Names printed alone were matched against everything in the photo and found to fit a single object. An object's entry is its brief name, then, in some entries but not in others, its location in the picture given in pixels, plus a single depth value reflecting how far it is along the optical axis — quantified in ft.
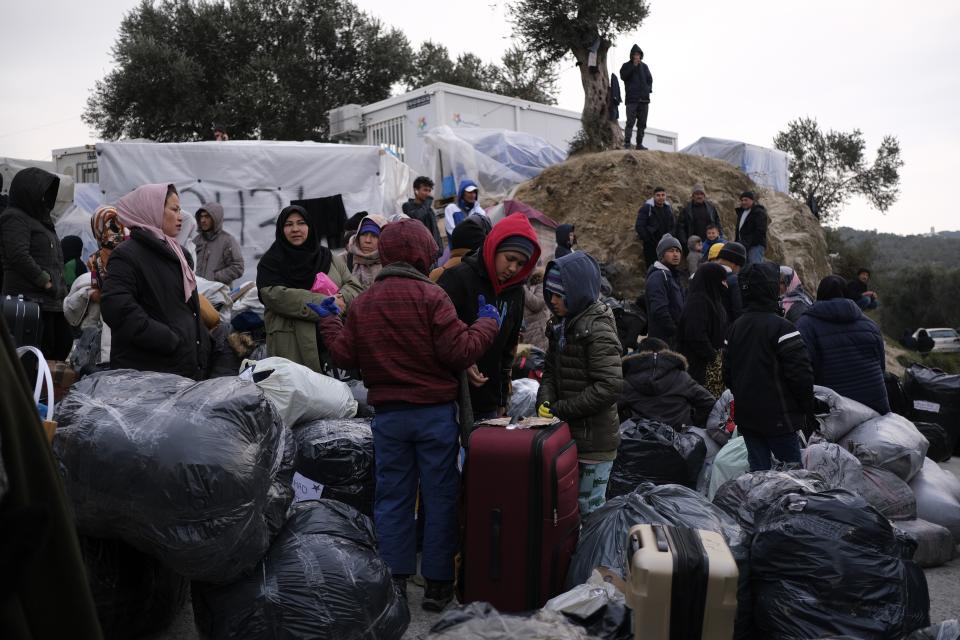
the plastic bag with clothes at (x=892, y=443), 17.88
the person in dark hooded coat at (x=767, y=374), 15.76
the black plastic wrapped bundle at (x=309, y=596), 9.89
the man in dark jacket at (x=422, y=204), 31.63
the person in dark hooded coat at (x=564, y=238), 32.14
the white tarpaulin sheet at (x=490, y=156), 47.42
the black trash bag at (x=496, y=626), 8.48
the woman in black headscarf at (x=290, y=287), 18.07
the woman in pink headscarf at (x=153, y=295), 13.06
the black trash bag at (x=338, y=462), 14.84
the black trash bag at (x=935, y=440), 24.94
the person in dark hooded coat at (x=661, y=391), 20.42
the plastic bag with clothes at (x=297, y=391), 14.67
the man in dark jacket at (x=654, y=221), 40.14
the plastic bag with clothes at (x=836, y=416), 18.93
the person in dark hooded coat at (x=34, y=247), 19.33
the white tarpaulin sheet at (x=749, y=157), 73.56
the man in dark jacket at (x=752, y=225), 42.11
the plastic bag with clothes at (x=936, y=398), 26.32
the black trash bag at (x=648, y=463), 18.35
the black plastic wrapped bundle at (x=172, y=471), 8.87
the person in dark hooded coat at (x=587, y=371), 13.82
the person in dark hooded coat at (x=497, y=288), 14.14
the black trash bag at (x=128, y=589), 10.21
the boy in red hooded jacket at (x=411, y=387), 12.69
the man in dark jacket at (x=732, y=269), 24.91
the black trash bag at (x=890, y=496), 16.33
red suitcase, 12.05
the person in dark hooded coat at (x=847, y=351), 20.07
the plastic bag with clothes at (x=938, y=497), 17.01
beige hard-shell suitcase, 8.78
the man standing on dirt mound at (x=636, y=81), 49.96
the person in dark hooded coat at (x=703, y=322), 24.43
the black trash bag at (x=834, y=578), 10.55
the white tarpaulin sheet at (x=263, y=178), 35.53
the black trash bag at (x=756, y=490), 12.24
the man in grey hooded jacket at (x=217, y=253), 28.30
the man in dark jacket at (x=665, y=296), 27.30
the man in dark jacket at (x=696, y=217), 40.04
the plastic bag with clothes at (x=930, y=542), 15.79
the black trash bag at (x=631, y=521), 11.73
